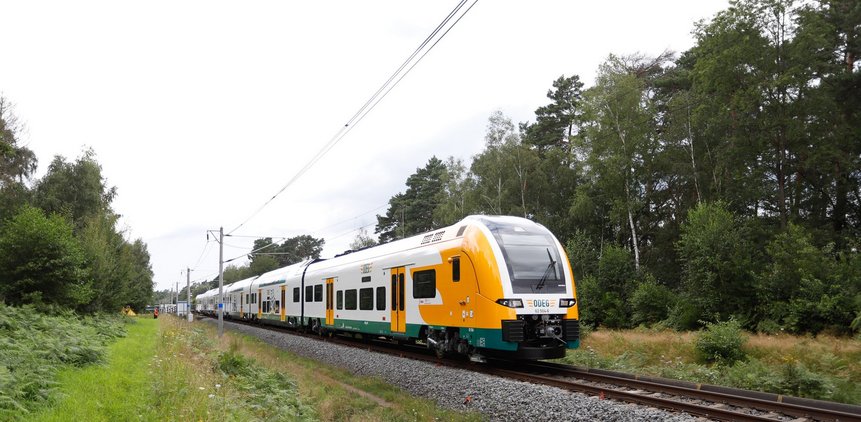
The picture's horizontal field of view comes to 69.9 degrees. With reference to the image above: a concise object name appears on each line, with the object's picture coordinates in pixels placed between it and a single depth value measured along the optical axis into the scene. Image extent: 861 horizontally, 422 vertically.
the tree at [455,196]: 45.80
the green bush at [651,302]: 29.72
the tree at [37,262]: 23.34
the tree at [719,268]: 25.62
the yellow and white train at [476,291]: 12.78
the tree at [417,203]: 63.34
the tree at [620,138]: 36.00
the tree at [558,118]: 49.22
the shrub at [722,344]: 14.85
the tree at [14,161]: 35.22
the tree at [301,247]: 107.00
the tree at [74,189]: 44.31
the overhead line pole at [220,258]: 31.02
